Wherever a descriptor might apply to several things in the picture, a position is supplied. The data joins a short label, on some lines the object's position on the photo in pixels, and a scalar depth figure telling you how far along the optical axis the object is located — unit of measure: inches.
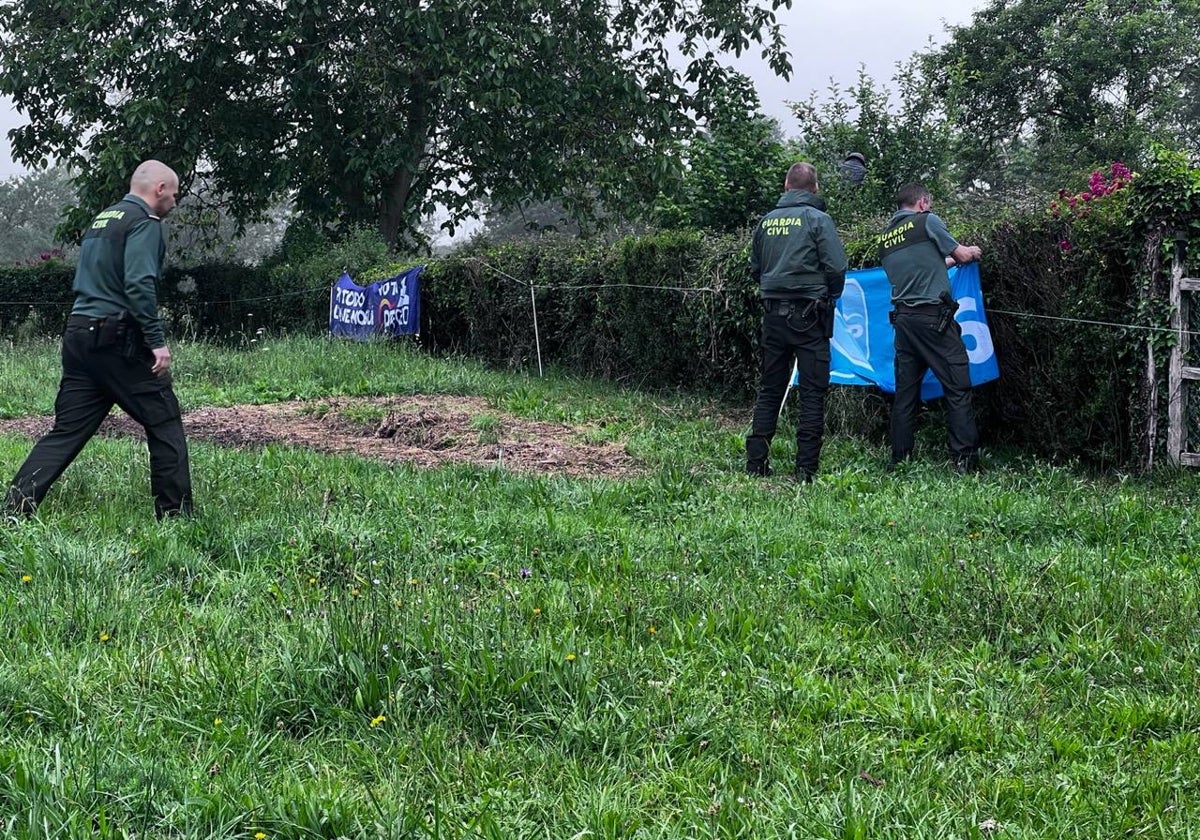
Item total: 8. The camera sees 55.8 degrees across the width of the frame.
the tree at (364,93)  805.9
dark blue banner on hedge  635.5
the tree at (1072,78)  1300.4
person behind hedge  603.5
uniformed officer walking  226.2
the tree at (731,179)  646.5
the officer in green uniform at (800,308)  306.0
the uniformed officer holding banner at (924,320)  305.6
